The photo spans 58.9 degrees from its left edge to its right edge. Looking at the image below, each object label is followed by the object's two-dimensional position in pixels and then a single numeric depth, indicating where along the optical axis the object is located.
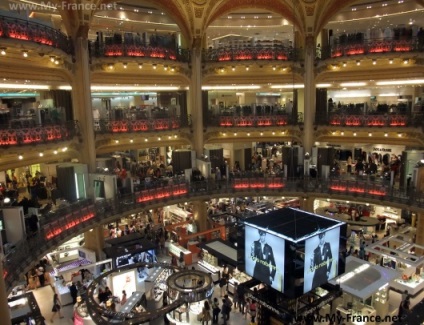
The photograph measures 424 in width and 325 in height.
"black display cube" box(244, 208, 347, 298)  9.98
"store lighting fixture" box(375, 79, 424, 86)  21.98
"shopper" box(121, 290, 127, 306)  15.34
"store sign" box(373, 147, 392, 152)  26.39
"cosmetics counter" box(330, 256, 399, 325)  14.00
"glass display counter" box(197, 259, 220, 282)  18.17
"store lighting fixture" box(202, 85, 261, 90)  25.17
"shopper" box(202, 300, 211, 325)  14.59
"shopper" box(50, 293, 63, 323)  15.27
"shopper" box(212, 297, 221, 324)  14.70
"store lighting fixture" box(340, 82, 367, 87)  23.95
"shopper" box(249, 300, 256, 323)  14.80
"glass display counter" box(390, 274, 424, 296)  15.35
